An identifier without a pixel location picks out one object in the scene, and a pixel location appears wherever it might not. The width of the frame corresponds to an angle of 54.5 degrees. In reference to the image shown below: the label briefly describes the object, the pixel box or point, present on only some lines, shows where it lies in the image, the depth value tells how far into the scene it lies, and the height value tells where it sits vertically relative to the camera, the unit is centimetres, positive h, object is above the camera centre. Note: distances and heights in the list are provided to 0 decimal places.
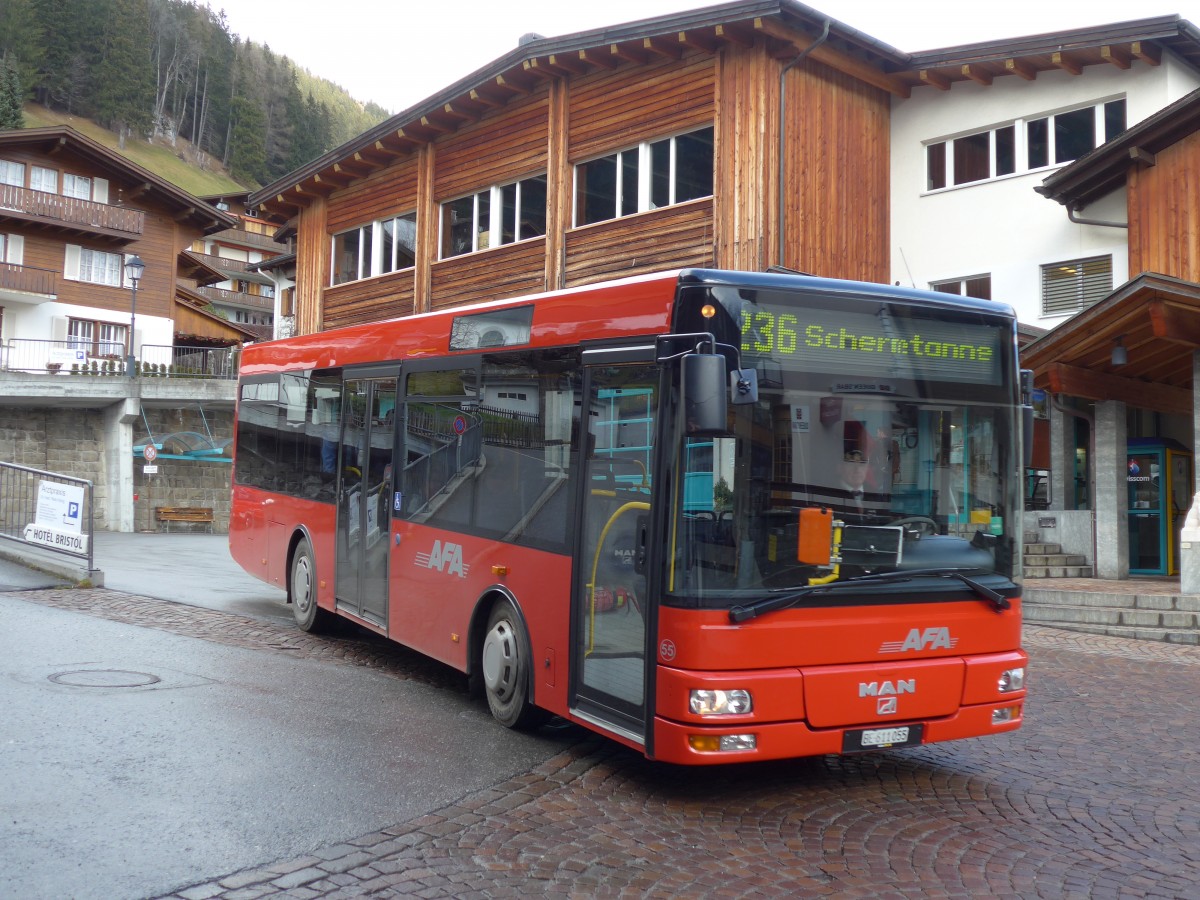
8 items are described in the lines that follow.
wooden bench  3403 -43
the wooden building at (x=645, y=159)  1830 +630
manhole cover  809 -127
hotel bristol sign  1427 -27
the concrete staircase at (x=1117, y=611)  1305 -113
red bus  555 -5
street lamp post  3353 +443
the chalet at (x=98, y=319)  3366 +768
